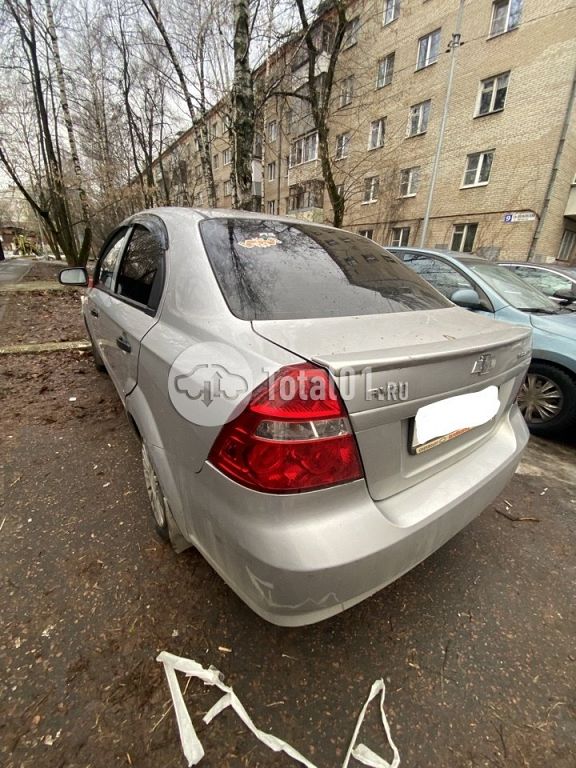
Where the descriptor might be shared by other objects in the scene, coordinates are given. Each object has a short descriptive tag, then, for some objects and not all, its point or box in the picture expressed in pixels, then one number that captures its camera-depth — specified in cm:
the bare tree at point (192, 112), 1017
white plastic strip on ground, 112
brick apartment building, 1272
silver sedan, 102
